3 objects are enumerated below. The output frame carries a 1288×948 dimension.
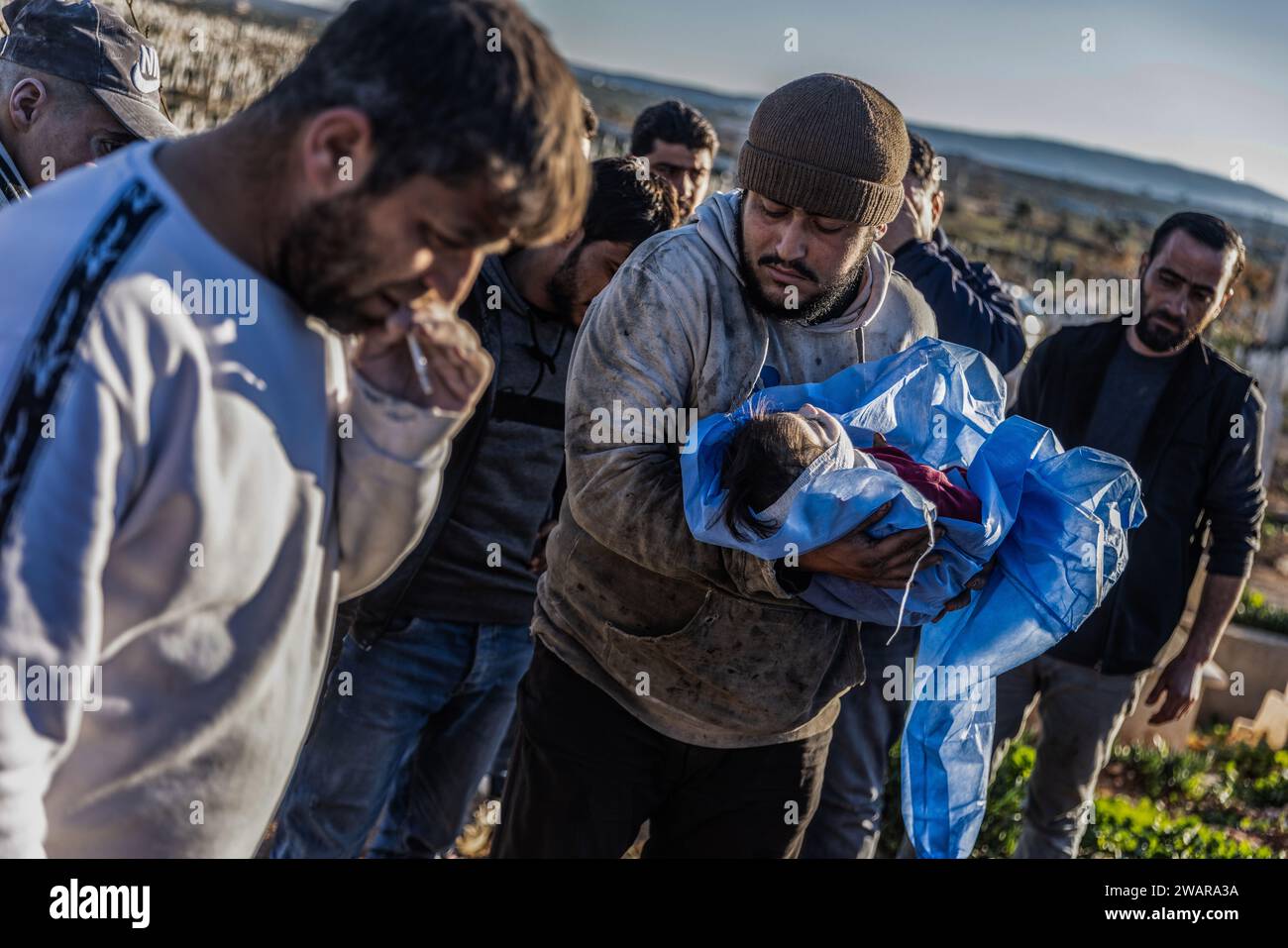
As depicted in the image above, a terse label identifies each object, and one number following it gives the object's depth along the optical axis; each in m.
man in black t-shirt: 4.14
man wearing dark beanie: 2.38
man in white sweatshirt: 1.28
